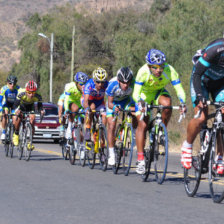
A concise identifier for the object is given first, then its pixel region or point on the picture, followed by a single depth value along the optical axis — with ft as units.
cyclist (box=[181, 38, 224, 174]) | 25.09
